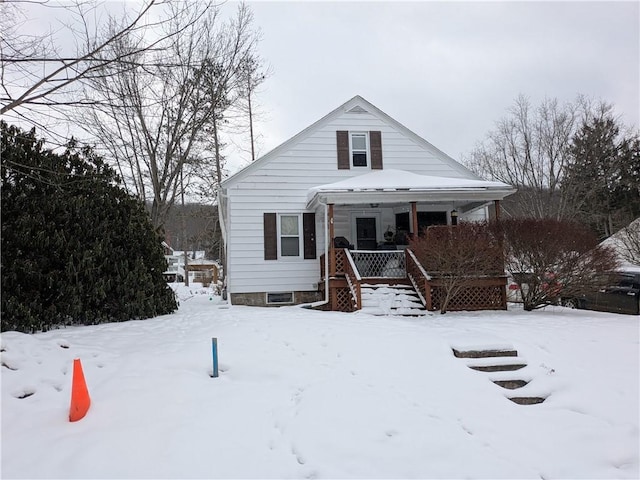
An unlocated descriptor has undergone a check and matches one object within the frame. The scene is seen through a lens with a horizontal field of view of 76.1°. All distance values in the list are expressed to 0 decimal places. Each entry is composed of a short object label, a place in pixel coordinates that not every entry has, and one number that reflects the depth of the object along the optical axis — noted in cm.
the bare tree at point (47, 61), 474
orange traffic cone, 392
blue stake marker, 510
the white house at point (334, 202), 1120
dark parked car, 1062
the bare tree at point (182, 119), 1377
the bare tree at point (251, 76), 1546
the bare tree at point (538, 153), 2634
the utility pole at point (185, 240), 2439
